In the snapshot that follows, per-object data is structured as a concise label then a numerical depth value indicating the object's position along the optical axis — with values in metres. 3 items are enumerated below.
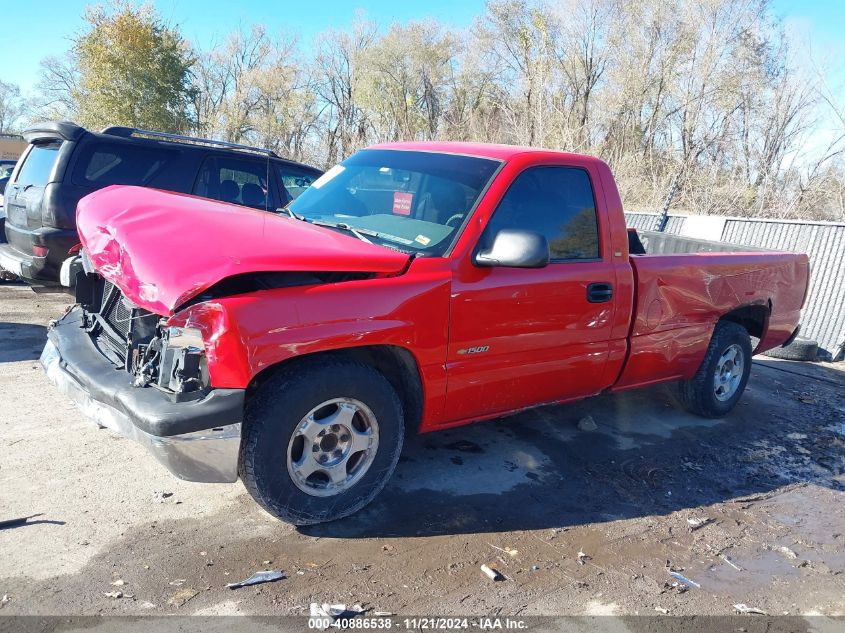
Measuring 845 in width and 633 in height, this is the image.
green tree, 26.77
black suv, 6.24
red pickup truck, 2.83
